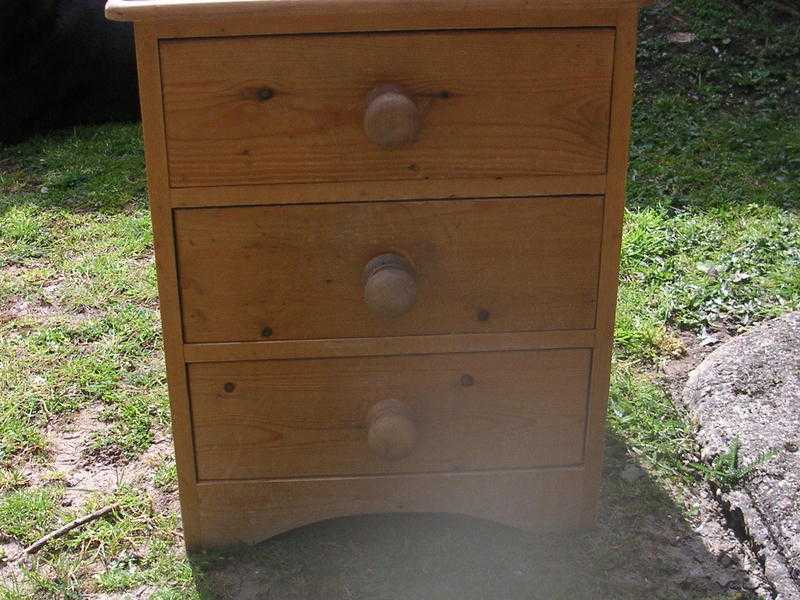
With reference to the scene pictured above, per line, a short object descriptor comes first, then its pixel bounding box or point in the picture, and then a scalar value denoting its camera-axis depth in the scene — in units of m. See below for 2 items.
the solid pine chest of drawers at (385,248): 1.68
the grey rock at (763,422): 2.03
